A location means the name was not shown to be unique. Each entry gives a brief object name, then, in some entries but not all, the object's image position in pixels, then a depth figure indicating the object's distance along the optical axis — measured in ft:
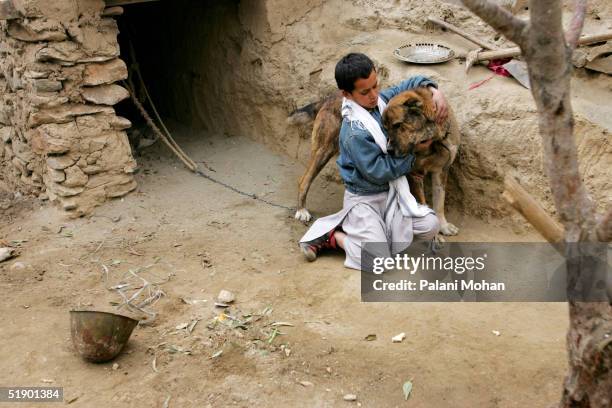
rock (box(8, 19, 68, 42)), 16.03
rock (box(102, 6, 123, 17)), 16.89
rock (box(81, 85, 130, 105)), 17.26
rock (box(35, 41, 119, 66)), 16.33
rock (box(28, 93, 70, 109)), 16.71
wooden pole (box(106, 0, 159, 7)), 16.98
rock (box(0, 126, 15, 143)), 19.32
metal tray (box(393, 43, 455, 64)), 17.30
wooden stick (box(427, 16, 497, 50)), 16.96
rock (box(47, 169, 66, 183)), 17.40
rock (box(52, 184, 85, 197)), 17.57
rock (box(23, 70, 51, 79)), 16.51
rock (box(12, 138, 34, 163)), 18.63
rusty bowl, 11.14
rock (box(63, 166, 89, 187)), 17.47
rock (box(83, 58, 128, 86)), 17.06
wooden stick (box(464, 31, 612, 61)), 14.83
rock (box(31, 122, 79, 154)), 17.04
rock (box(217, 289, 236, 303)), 13.56
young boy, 13.65
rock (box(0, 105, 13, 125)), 18.90
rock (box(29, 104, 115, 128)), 16.96
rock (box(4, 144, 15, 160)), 19.77
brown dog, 13.85
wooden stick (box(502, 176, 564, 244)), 8.23
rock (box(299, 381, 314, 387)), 10.80
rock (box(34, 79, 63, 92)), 16.61
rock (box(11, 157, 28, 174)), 19.07
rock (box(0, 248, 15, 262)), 15.80
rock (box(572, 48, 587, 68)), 15.64
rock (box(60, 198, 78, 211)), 17.62
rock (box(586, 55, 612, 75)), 15.48
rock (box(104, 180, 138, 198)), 18.20
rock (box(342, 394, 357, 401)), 10.42
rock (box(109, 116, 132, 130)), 17.74
